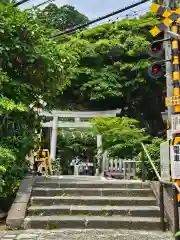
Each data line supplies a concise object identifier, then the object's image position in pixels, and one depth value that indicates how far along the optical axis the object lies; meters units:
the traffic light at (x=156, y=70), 6.60
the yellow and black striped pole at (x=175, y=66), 6.03
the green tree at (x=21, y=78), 7.00
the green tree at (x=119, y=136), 13.48
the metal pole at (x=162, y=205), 5.91
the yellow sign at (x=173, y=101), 5.75
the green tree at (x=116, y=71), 19.80
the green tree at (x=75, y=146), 19.80
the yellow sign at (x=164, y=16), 6.36
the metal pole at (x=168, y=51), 7.04
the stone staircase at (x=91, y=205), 5.93
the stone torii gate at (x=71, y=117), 18.30
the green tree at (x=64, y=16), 27.44
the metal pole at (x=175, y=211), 4.98
